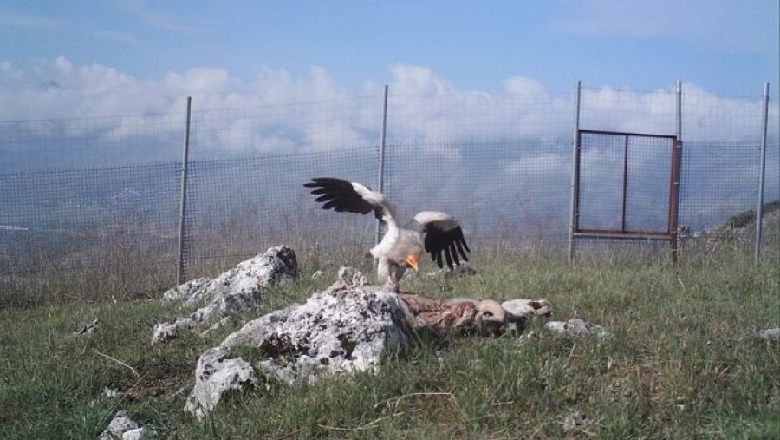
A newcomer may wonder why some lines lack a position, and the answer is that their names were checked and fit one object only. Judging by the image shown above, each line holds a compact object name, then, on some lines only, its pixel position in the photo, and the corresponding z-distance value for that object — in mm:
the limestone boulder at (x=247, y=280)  8148
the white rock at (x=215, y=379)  4676
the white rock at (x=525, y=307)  5738
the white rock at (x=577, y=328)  5275
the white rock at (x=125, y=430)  4398
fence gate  10617
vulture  6691
